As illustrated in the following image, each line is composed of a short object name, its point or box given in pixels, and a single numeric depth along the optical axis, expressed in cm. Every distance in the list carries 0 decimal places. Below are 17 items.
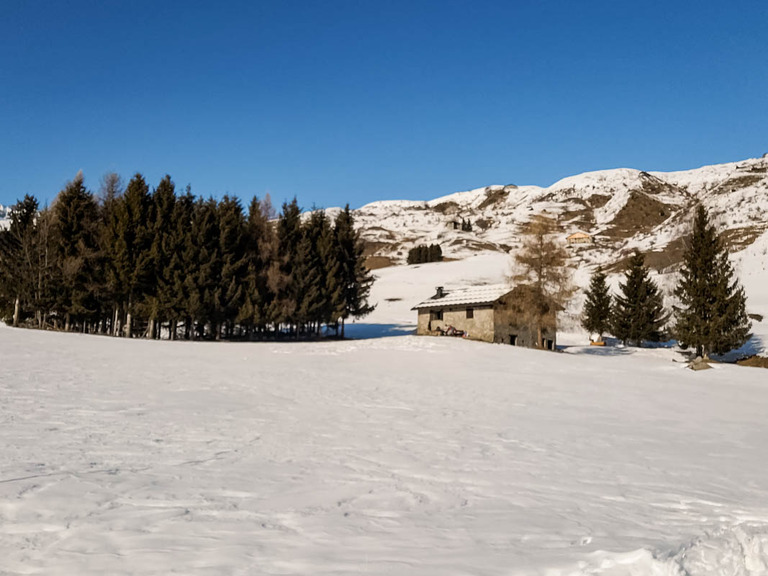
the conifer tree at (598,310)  5084
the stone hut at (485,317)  4203
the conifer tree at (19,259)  3953
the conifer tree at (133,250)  3822
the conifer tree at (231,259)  4056
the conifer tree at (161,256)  3859
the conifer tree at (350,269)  4888
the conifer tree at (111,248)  3850
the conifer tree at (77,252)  3809
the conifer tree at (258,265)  4131
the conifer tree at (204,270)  3897
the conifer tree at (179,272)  3869
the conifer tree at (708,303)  3606
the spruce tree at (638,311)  4784
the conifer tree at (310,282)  4422
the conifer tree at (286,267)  4297
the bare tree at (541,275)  3991
